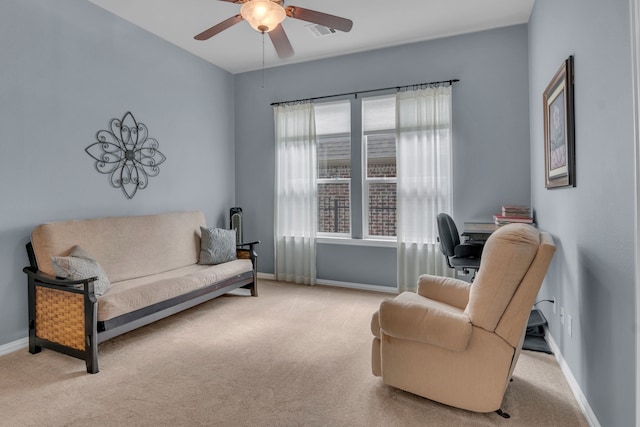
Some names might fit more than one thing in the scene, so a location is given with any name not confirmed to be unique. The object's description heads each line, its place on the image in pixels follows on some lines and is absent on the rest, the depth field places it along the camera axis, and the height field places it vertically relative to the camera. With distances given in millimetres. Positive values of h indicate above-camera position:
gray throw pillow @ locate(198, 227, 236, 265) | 4047 -399
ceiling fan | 2287 +1356
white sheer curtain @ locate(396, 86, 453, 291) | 4027 +399
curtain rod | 4045 +1529
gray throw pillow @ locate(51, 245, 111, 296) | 2549 -407
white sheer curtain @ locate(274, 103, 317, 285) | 4703 +243
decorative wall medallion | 3486 +633
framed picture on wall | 2178 +563
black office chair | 3342 -370
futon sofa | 2502 -581
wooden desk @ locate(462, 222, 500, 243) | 3393 -212
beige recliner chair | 1732 -631
